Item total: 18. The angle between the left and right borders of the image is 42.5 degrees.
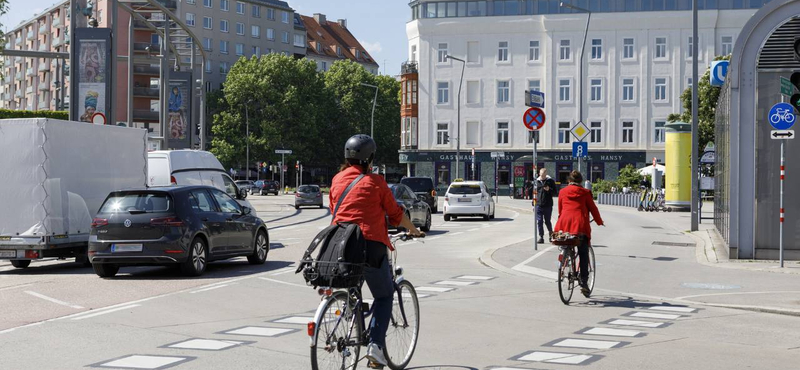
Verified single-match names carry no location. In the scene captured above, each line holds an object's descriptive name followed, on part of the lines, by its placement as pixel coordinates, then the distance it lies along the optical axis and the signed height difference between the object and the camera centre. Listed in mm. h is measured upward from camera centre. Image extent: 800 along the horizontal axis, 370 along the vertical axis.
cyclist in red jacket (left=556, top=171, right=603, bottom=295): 12766 -490
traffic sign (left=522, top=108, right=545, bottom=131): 21266 +1193
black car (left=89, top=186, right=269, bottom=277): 15398 -859
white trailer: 16875 -277
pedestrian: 22656 -513
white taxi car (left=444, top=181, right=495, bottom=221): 36344 -867
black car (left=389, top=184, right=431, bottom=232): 29250 -874
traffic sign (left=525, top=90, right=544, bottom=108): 20766 +1586
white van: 24000 +84
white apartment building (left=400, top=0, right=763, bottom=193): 74688 +7451
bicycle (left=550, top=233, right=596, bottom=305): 12383 -1081
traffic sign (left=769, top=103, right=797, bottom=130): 16641 +982
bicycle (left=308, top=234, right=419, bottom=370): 6691 -1053
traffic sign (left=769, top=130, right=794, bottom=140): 16594 +688
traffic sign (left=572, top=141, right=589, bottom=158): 31906 +852
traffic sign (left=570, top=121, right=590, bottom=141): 29834 +1305
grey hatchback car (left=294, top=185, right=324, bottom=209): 52562 -1084
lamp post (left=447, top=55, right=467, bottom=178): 71188 +3260
